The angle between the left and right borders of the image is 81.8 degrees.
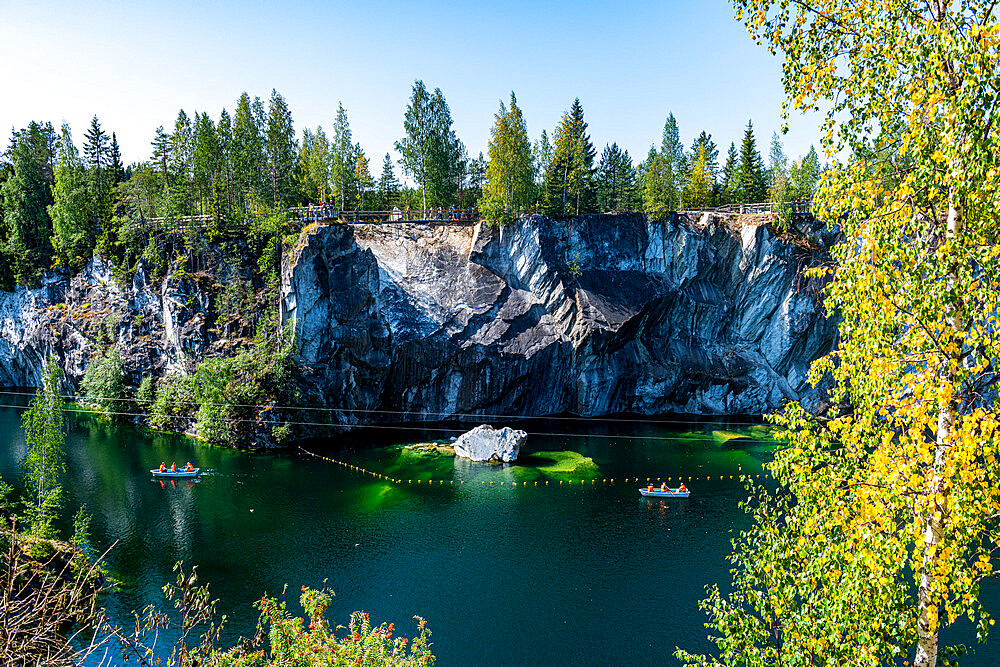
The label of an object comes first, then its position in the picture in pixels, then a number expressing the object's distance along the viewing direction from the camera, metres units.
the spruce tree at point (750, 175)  62.84
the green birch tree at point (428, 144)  54.19
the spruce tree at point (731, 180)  64.19
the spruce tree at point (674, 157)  59.90
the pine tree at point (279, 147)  54.00
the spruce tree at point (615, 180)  64.19
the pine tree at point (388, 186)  67.81
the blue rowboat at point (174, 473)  35.44
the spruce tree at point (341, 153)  57.00
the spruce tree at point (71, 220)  54.72
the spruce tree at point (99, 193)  56.41
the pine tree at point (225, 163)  52.16
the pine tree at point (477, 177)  64.98
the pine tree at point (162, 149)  57.59
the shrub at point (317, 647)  12.21
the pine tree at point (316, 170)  58.00
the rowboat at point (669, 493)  33.72
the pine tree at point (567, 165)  54.16
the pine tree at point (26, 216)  56.81
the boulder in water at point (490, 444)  40.47
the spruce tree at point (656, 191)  50.78
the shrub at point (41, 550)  21.42
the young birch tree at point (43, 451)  23.11
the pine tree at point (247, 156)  52.34
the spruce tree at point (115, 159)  69.35
